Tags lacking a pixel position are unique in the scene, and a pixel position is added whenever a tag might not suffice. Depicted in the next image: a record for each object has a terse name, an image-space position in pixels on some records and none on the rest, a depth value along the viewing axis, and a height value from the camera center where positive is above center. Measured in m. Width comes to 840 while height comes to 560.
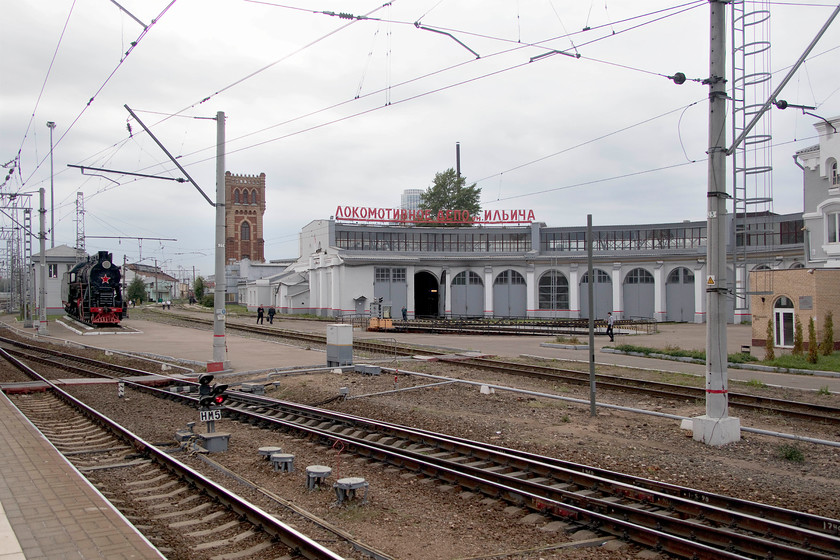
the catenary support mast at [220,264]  21.10 +1.05
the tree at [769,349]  24.38 -2.32
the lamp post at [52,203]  38.28 +6.04
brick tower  104.94 +13.21
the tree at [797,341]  24.69 -2.03
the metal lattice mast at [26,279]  48.03 +1.59
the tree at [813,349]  23.08 -2.21
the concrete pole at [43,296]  38.97 +0.08
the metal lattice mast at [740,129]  19.92 +5.30
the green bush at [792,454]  9.96 -2.63
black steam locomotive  44.23 +0.33
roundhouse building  52.59 +2.15
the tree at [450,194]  90.25 +14.27
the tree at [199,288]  112.75 +1.37
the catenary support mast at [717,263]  11.12 +0.49
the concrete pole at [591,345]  12.86 -1.13
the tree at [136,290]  113.15 +1.13
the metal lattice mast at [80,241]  63.73 +6.90
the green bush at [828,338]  25.00 -1.95
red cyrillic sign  58.25 +7.20
